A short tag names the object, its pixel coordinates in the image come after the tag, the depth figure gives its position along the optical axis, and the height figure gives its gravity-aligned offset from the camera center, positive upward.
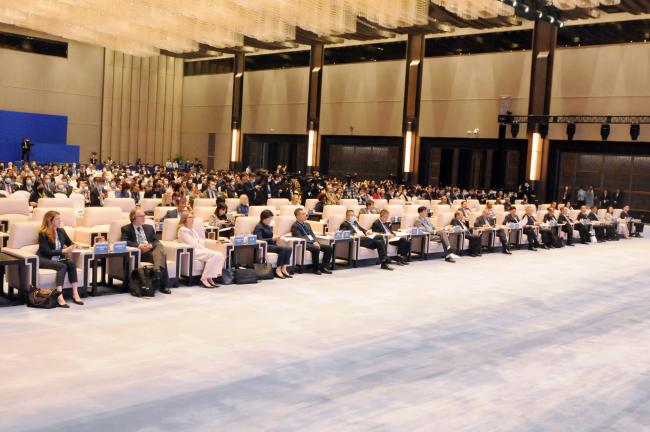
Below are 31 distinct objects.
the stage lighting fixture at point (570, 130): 24.73 +1.89
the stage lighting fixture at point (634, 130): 23.33 +1.90
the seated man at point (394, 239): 12.77 -1.14
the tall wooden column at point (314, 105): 33.47 +3.01
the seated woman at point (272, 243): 10.78 -1.16
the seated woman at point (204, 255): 9.69 -1.24
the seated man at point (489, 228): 15.32 -1.00
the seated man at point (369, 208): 13.65 -0.67
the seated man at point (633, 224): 21.34 -1.04
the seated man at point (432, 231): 13.68 -1.03
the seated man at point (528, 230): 16.41 -1.09
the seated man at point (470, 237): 14.59 -1.16
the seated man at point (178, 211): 11.39 -0.80
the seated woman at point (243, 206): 13.49 -0.76
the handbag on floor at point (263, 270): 10.36 -1.49
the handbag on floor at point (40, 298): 7.84 -1.57
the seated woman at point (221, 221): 11.76 -0.93
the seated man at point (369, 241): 12.22 -1.15
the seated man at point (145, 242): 9.10 -1.06
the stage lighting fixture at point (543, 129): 25.69 +1.95
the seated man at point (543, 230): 16.83 -1.10
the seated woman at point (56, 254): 8.08 -1.14
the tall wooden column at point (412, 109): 29.56 +2.73
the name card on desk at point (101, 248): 8.58 -1.08
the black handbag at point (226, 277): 9.92 -1.56
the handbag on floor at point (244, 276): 9.99 -1.54
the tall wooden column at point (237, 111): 37.38 +2.82
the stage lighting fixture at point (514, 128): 26.33 +1.96
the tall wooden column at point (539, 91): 26.08 +3.35
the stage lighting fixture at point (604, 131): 23.81 +1.86
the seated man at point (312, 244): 11.29 -1.16
